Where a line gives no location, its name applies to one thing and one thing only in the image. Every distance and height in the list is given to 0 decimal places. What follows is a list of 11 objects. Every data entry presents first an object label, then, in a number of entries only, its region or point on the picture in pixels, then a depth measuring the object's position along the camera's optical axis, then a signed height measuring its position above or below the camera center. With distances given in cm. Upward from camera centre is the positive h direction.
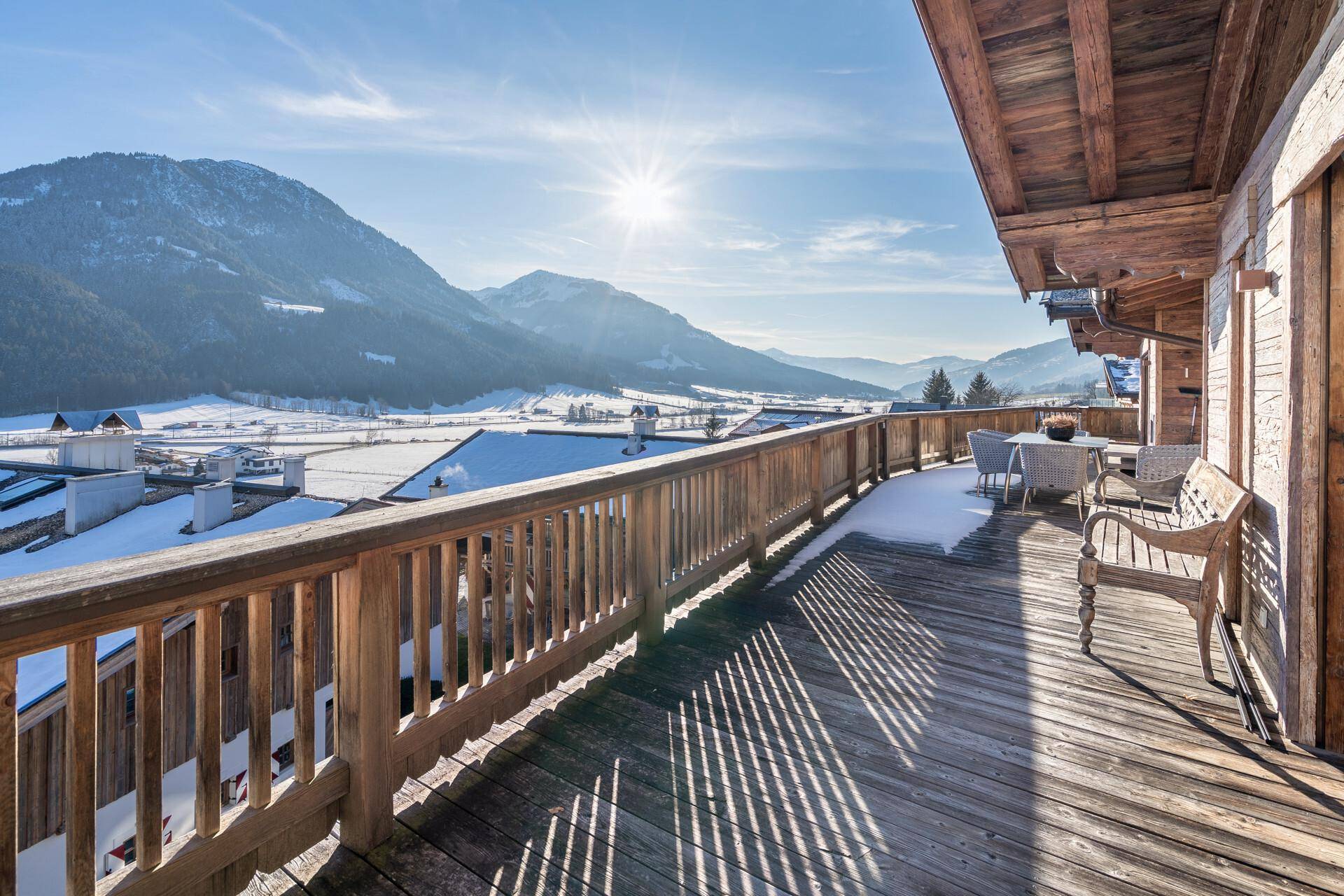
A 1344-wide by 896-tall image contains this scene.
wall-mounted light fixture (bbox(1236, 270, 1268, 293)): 258 +71
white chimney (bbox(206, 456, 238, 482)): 1639 -81
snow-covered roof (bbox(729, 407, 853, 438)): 3011 +106
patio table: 698 -6
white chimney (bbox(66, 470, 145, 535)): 1162 -119
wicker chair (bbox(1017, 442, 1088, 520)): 628 -35
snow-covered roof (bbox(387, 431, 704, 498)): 1608 -54
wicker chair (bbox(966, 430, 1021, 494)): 720 -22
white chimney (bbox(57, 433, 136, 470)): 2066 -40
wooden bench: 277 -69
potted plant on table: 760 +7
